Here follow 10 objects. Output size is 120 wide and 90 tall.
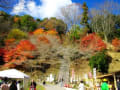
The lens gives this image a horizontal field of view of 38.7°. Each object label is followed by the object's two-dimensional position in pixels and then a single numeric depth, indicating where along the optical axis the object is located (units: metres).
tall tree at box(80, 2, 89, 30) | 37.25
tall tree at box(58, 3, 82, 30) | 33.97
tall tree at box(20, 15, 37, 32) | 35.42
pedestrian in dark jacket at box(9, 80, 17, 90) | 8.16
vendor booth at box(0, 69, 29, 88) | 11.52
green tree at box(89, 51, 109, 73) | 27.34
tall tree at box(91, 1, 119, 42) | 34.81
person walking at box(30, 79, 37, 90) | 10.38
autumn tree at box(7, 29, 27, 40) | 29.74
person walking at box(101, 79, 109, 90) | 8.88
